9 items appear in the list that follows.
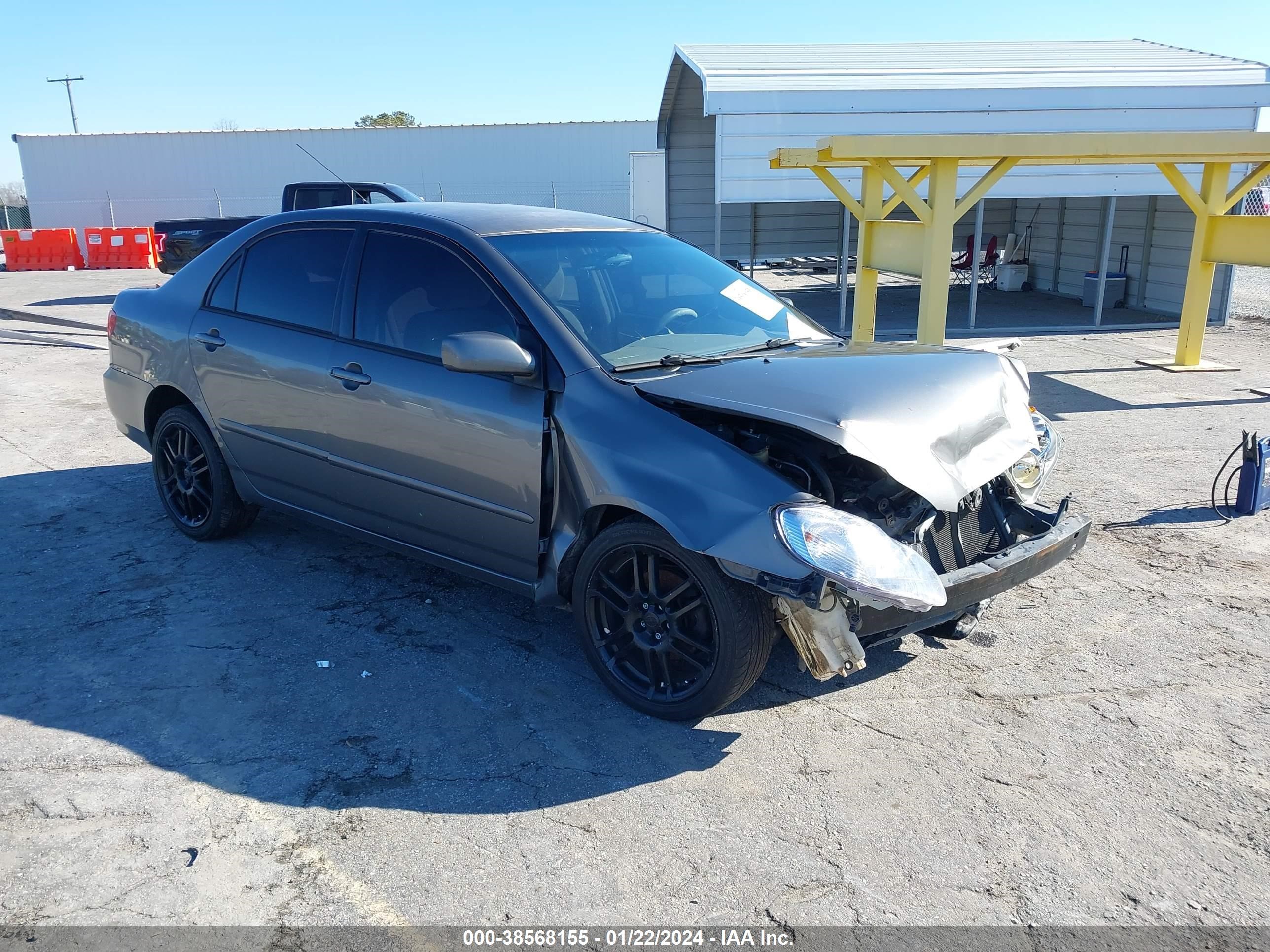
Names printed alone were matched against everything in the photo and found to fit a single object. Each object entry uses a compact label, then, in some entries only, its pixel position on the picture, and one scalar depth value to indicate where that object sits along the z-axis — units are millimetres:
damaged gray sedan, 3256
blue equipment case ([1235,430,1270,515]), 5742
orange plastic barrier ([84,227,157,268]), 25875
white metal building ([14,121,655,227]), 36750
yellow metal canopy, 9648
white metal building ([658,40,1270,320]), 13820
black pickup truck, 15172
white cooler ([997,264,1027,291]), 19688
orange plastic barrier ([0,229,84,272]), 25719
